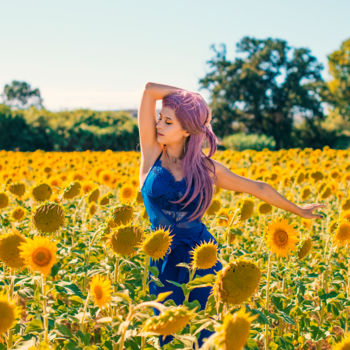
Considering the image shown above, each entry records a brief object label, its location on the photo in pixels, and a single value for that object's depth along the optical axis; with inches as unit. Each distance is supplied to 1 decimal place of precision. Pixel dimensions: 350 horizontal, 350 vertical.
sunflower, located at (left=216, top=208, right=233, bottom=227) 131.6
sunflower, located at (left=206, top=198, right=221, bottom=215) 140.9
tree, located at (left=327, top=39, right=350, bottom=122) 1596.9
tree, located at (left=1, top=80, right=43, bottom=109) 2947.8
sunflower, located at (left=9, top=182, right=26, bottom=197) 143.4
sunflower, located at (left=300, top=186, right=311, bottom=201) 176.4
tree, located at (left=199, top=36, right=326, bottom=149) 1439.5
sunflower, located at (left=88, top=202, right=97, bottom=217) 153.2
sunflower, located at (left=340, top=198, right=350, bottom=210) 142.3
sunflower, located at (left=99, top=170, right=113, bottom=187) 195.3
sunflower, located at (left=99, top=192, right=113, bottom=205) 143.8
